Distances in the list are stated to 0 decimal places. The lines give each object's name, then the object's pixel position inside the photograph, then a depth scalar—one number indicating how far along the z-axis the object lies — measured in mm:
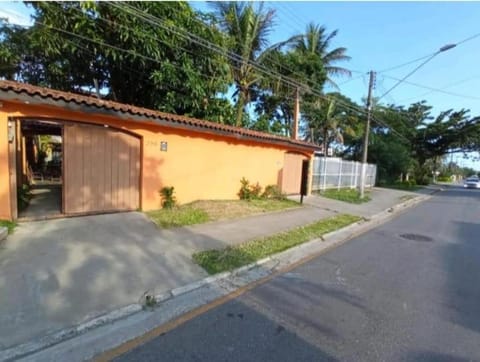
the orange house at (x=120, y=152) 5949
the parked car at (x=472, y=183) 37688
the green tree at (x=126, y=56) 10250
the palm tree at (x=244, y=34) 15055
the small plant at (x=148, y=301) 3498
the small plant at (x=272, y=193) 12297
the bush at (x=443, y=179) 60862
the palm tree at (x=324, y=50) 21203
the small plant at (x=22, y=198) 7005
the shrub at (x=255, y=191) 11627
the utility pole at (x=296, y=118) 16416
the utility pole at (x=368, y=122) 15180
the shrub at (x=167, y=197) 8430
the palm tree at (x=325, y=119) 24272
